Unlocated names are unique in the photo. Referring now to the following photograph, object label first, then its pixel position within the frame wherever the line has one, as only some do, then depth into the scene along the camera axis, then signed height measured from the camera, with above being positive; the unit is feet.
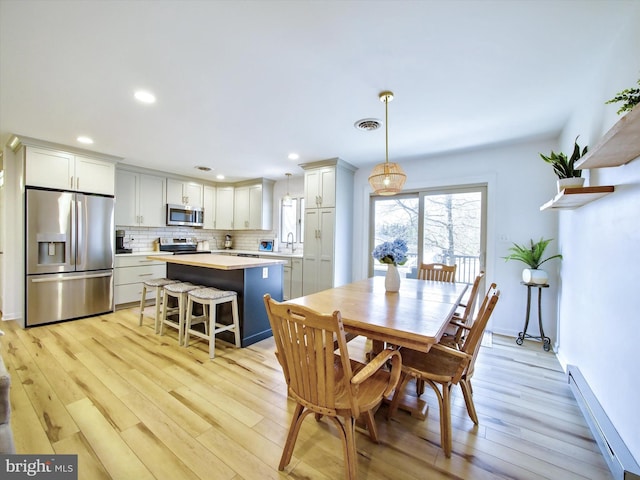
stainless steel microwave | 17.25 +1.35
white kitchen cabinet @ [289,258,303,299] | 15.60 -2.31
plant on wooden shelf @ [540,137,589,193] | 6.75 +1.83
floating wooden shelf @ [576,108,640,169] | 3.56 +1.49
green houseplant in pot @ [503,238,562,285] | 9.98 -0.73
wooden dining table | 4.60 -1.51
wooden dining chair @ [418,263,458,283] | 10.64 -1.32
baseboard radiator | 4.32 -3.57
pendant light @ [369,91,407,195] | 7.62 +1.73
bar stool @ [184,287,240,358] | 9.00 -2.42
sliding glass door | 12.54 +0.66
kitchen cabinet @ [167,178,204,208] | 17.53 +2.87
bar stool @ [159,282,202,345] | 9.88 -2.32
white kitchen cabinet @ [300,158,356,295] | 14.21 +0.72
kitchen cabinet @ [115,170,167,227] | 15.31 +2.10
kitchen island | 10.05 -1.82
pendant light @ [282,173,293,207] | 17.44 +2.42
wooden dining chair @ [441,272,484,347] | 6.54 -2.40
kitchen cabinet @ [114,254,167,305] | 14.34 -2.18
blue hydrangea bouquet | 7.37 -0.36
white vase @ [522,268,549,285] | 9.95 -1.30
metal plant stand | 10.10 -3.33
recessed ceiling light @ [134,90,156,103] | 7.66 +4.00
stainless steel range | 17.73 -0.63
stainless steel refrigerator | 11.48 -0.93
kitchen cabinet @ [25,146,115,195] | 11.49 +2.85
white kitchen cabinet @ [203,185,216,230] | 19.53 +2.15
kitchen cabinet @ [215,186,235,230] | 20.24 +2.10
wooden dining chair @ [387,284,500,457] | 5.04 -2.55
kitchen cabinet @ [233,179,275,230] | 18.92 +2.21
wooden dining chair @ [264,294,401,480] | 3.87 -2.09
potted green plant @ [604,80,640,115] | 4.03 +2.12
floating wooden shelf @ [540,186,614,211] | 5.74 +1.04
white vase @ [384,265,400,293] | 7.67 -1.16
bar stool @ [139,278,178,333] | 11.05 -2.17
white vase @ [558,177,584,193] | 6.70 +1.45
